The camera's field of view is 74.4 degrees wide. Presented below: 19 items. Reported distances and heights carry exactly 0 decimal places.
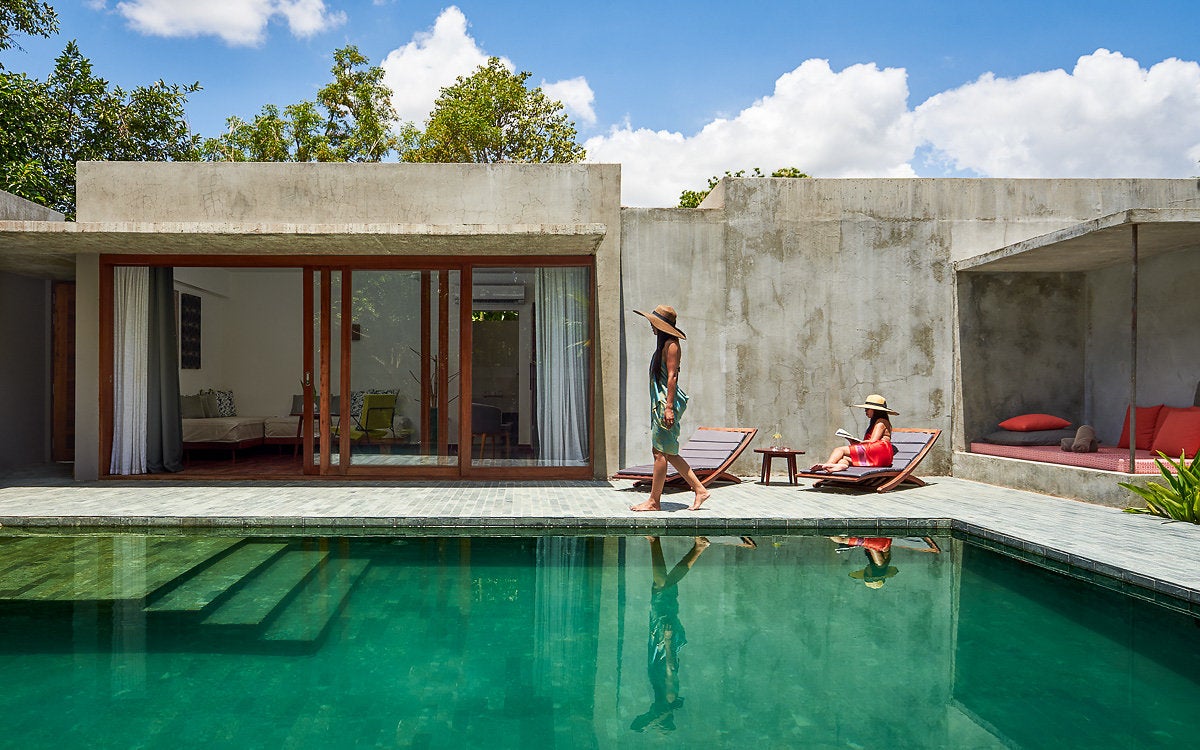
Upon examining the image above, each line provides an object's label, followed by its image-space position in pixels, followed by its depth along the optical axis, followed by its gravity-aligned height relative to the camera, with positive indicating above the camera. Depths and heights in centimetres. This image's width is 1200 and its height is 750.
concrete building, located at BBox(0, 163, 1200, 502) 875 +96
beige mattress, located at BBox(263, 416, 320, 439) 1122 -74
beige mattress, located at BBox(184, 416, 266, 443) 1053 -73
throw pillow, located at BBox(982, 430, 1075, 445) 884 -72
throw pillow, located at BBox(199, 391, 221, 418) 1143 -41
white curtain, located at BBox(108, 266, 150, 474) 890 +10
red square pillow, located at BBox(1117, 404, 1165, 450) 830 -53
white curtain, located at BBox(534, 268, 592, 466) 895 +21
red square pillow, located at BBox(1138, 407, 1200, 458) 752 -58
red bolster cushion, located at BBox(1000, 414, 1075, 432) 903 -56
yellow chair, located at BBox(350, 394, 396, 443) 877 -47
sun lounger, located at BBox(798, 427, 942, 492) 768 -96
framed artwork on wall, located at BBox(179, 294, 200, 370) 1166 +67
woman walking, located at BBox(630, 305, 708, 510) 629 -21
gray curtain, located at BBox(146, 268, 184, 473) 913 -10
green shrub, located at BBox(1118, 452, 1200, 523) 617 -97
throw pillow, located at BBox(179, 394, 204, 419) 1108 -44
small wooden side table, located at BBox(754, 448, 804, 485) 845 -89
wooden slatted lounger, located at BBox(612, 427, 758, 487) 784 -83
